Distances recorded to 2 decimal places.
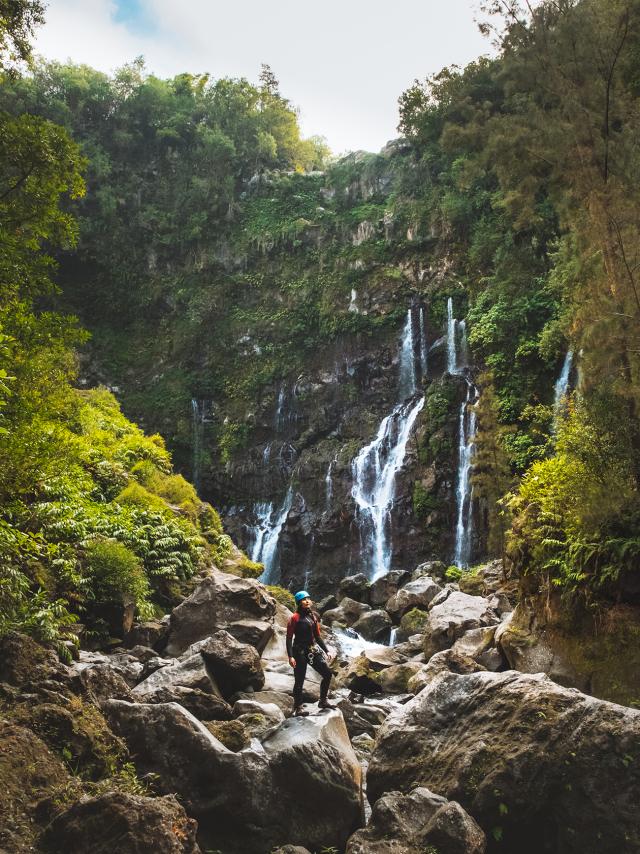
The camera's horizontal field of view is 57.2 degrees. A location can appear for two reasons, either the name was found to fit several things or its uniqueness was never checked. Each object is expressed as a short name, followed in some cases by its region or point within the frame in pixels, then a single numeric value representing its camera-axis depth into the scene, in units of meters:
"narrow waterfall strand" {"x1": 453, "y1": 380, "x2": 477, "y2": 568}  22.34
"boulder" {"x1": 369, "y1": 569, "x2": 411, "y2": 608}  19.66
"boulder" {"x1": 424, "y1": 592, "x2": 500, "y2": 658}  11.11
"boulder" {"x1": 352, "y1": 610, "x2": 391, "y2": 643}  15.60
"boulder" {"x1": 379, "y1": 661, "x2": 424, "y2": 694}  10.02
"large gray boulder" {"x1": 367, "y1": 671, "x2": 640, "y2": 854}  4.41
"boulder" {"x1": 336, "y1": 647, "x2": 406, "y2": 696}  10.12
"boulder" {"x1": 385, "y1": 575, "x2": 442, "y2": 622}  16.39
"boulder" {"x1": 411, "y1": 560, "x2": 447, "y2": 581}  20.20
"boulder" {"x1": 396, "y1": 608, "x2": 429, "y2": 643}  14.73
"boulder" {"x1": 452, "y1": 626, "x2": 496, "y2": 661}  9.50
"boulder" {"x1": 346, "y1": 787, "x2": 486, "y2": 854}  4.11
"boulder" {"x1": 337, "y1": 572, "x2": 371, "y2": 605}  20.20
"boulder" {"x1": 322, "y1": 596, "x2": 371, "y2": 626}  17.61
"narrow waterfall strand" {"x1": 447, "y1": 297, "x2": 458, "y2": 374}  26.86
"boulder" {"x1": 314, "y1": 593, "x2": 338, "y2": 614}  20.04
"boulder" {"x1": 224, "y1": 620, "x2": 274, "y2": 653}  9.66
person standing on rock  6.63
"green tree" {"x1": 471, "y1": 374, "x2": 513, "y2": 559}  19.17
